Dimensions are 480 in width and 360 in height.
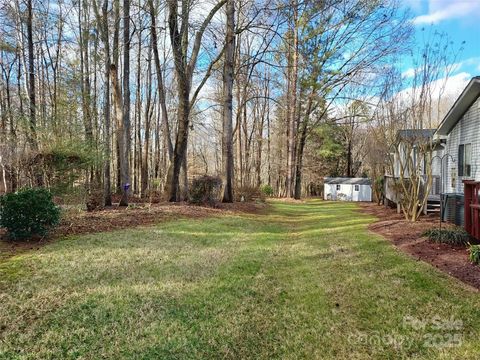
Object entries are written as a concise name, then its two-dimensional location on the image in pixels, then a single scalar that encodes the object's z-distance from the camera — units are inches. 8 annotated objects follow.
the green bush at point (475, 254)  214.1
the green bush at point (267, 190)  967.6
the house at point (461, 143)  403.2
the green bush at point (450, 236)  275.0
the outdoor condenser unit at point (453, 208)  397.4
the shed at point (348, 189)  1349.7
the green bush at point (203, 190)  497.7
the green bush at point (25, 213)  225.8
